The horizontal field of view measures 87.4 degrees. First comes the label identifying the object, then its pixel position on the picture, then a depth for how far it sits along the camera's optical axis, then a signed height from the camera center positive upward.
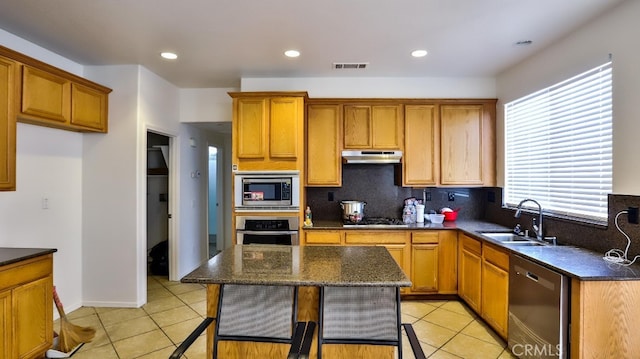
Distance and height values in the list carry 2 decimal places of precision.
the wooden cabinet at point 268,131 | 3.66 +0.53
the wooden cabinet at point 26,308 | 2.17 -0.91
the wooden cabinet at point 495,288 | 2.71 -0.92
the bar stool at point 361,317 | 1.72 -0.72
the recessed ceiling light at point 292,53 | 3.19 +1.22
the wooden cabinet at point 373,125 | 3.99 +0.65
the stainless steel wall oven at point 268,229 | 3.60 -0.54
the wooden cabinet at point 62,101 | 2.65 +0.69
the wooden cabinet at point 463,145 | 3.99 +0.42
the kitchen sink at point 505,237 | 3.17 -0.55
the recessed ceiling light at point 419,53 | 3.20 +1.23
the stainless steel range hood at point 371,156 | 3.82 +0.27
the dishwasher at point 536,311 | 2.02 -0.86
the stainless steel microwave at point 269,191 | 3.64 -0.13
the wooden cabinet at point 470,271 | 3.21 -0.92
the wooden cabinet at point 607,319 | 1.90 -0.79
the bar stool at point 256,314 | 1.77 -0.72
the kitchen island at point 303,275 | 1.66 -0.50
